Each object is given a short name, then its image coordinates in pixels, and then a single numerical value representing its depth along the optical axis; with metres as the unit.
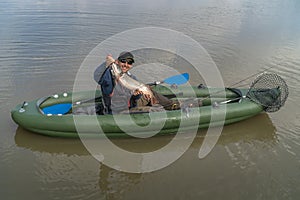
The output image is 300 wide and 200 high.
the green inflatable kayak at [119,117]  4.56
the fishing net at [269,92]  5.33
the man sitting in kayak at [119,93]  4.50
